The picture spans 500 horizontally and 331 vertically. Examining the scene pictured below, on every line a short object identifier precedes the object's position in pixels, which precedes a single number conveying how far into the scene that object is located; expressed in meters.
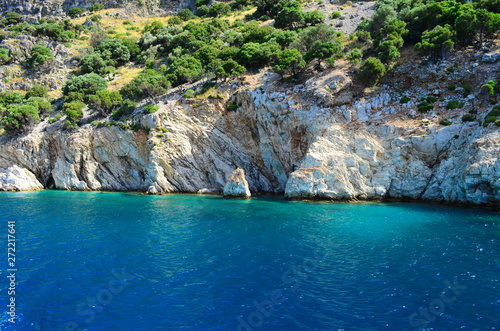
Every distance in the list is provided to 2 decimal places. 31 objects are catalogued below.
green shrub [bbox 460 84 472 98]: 41.61
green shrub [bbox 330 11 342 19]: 76.88
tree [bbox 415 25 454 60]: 46.97
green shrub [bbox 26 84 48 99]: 70.75
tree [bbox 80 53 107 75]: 79.94
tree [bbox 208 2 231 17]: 105.19
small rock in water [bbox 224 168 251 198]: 45.09
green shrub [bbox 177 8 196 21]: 109.13
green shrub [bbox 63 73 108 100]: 68.19
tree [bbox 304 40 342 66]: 53.12
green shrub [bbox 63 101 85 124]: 58.00
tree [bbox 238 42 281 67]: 58.69
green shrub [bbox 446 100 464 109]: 40.69
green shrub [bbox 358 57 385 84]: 45.86
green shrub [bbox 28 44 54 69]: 78.69
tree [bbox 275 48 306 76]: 53.00
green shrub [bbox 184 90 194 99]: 55.72
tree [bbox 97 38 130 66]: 86.06
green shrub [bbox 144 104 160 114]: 54.50
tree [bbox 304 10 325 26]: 77.00
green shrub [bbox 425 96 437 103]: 42.88
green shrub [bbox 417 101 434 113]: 42.09
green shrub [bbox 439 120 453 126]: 39.09
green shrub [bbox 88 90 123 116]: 58.09
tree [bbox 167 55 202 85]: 60.53
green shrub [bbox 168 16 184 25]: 103.81
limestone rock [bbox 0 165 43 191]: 55.62
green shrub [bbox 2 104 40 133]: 57.56
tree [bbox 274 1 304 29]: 77.31
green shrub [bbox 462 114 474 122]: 38.09
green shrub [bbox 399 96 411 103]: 44.22
